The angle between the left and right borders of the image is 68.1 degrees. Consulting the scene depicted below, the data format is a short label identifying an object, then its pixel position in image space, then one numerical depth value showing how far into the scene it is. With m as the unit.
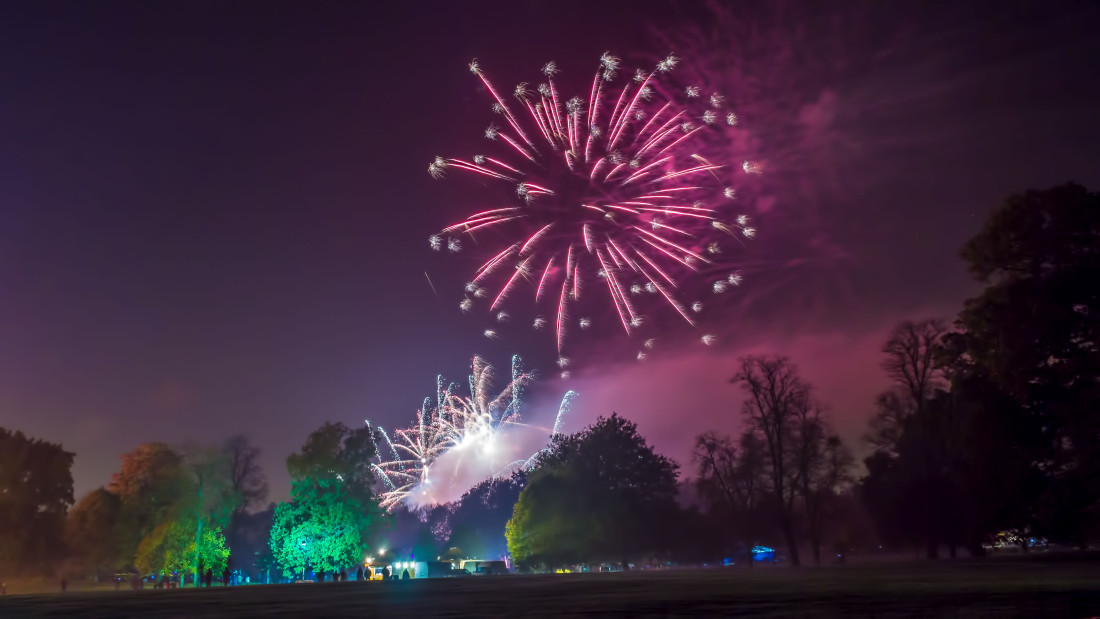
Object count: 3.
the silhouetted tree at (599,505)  68.69
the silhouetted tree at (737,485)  67.31
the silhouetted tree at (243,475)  66.62
